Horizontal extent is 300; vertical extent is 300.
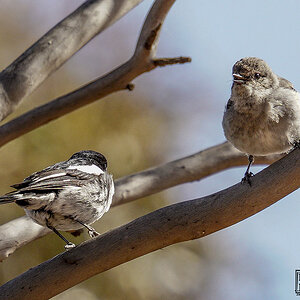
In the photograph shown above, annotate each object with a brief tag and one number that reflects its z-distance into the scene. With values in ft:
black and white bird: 29.04
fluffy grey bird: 30.76
